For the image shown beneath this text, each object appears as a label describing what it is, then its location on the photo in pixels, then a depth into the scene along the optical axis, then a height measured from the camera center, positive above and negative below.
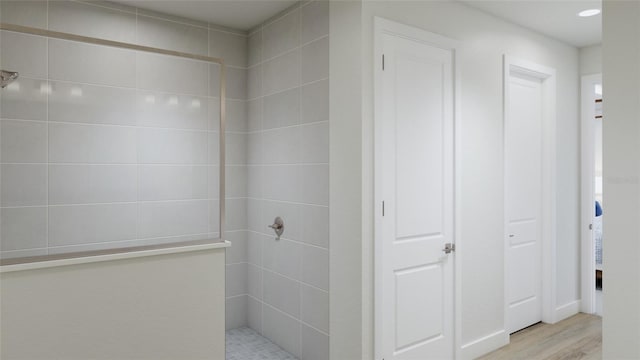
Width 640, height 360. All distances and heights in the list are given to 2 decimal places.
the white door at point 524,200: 3.55 -0.17
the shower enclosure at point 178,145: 1.81 +0.19
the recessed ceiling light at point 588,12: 3.21 +1.33
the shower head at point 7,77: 1.76 +0.44
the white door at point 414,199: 2.57 -0.13
